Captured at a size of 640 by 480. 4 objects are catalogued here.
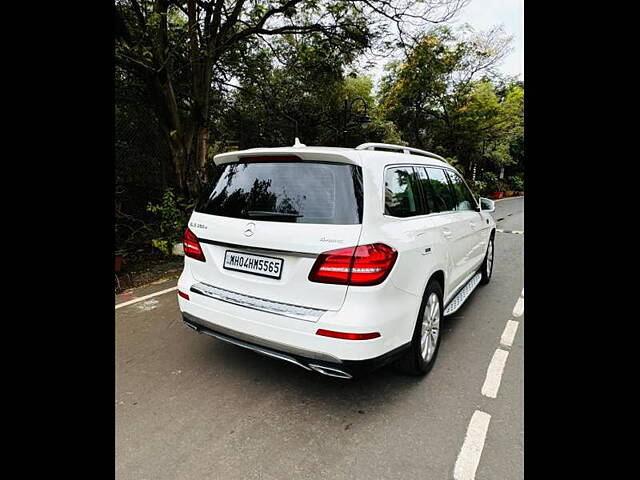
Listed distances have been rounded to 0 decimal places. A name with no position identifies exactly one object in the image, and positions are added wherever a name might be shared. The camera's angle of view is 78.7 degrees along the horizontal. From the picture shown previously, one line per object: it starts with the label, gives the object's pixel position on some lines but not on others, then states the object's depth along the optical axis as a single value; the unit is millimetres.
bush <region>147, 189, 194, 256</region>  6984
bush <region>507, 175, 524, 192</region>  33500
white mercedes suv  2316
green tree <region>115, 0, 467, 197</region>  6484
